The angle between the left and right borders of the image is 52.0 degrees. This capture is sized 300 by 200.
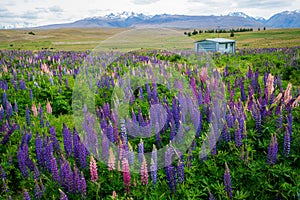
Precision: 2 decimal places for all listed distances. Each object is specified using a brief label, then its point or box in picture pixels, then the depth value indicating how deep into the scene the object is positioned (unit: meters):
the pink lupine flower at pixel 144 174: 3.59
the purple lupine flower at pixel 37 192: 3.61
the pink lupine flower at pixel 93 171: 3.56
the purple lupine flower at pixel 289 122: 4.26
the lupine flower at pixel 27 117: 6.06
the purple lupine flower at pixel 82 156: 4.11
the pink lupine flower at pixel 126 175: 3.54
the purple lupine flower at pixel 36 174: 3.87
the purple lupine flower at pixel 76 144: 4.18
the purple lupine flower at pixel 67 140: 4.39
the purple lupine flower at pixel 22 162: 4.17
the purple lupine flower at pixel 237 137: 4.29
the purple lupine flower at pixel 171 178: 3.77
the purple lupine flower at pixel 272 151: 3.84
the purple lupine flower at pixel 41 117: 6.07
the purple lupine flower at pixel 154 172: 3.71
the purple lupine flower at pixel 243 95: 6.58
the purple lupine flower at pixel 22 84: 8.56
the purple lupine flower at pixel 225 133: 4.50
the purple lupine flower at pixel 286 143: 3.99
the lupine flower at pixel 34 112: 6.45
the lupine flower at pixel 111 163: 3.75
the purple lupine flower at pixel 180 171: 3.81
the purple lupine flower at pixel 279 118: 4.59
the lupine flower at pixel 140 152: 3.92
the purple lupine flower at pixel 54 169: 3.83
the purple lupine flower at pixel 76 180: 3.55
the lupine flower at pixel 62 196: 3.18
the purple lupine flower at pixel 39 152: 4.34
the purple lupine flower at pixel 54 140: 4.56
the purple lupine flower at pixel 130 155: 4.01
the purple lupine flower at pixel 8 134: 5.40
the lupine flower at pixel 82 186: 3.51
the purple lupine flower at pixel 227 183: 3.57
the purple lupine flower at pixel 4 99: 7.18
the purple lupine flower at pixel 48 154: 4.11
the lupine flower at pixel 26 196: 3.35
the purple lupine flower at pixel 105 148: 4.04
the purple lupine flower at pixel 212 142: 4.29
